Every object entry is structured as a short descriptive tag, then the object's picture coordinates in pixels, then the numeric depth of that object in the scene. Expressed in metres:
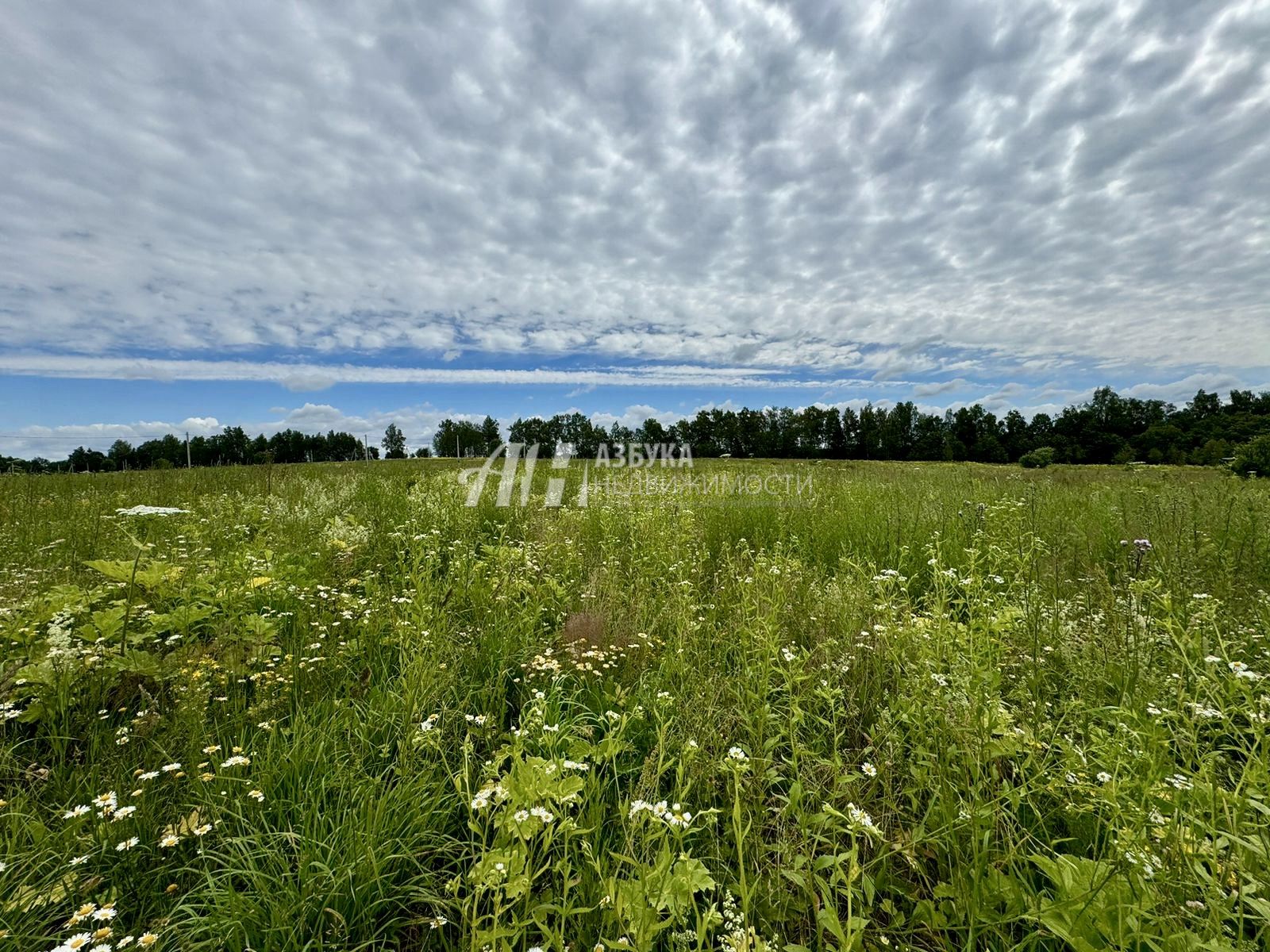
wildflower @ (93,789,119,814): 1.70
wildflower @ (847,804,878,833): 1.44
